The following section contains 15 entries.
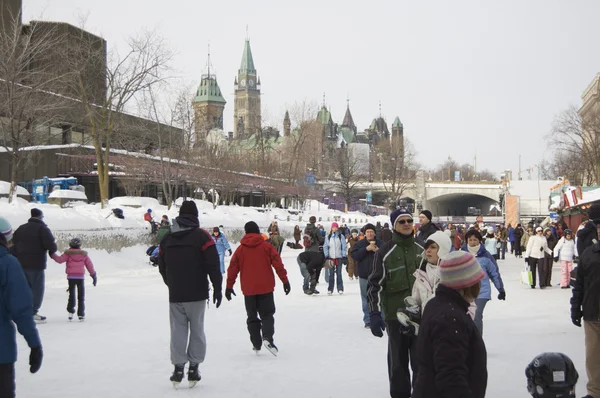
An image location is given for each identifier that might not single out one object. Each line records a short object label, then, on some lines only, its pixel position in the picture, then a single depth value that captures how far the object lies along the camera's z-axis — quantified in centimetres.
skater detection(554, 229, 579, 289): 1788
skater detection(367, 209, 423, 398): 644
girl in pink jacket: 1192
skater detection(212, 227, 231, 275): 1986
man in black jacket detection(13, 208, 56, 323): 1105
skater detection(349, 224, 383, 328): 1168
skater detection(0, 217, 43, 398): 484
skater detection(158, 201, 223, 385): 749
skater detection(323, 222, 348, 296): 1777
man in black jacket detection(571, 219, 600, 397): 618
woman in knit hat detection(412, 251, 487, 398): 347
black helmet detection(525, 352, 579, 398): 384
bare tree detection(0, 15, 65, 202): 2309
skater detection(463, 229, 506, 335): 887
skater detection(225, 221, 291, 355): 928
